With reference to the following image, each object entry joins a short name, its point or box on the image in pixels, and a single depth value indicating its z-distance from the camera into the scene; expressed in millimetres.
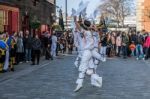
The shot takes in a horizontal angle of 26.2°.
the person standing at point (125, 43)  21569
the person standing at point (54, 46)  21173
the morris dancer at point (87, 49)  8744
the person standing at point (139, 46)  20948
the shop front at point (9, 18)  18463
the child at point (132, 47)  21828
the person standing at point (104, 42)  20060
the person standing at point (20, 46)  16110
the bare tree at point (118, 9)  48385
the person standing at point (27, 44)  16975
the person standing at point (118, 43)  22110
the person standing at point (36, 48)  16303
